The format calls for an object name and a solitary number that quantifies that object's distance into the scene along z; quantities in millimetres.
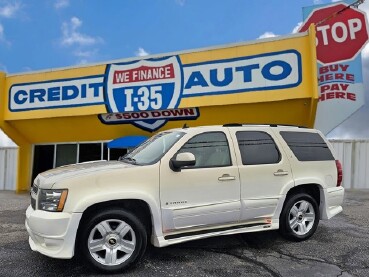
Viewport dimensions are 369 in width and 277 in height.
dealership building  11336
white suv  4219
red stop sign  14172
